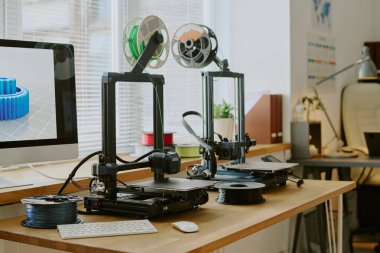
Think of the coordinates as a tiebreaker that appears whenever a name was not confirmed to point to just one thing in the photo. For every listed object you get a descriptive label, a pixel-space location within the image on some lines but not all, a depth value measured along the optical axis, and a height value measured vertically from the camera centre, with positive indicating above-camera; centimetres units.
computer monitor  200 +2
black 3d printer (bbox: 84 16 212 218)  199 -19
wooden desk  165 -36
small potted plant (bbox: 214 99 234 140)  360 -7
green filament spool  219 +26
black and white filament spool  256 +26
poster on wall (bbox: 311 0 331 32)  430 +66
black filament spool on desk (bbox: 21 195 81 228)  186 -32
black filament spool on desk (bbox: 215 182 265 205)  225 -32
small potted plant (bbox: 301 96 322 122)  414 +3
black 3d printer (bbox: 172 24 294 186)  255 -1
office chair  433 -17
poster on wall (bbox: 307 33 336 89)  427 +36
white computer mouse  180 -35
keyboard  175 -35
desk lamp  435 +25
